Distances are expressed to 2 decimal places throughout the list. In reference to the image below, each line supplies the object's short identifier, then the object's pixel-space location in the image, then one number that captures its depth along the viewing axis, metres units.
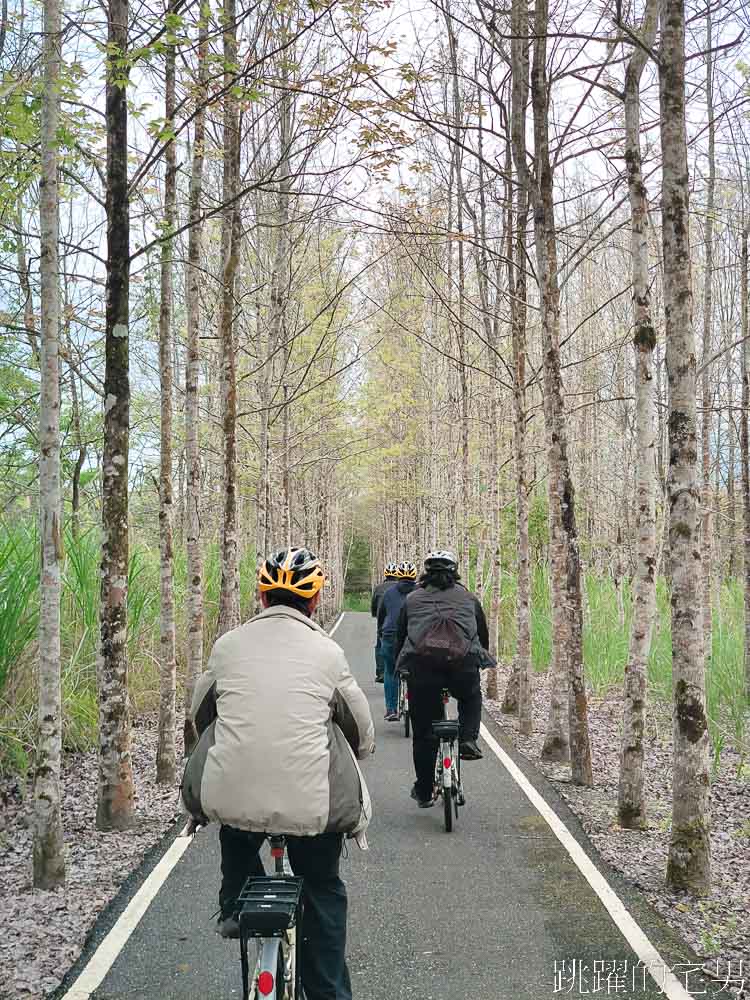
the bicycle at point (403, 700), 13.46
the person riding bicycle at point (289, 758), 3.47
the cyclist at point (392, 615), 13.55
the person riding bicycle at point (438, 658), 8.20
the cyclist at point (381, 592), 14.31
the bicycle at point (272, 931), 3.10
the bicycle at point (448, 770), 7.81
